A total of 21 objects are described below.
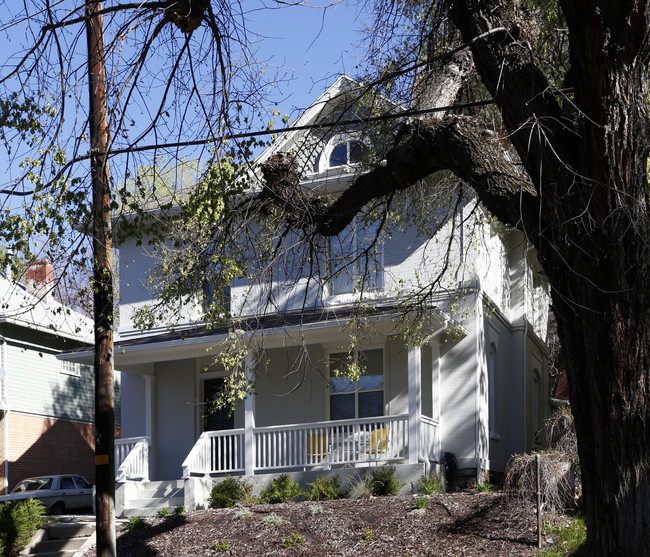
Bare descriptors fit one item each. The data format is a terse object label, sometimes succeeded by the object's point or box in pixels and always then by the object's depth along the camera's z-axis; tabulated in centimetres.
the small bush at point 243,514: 1434
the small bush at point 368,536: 1258
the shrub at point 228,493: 1603
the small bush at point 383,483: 1541
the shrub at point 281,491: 1575
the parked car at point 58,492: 2312
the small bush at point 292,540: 1285
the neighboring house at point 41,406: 2592
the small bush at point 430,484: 1502
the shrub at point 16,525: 1421
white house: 1711
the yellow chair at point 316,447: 1703
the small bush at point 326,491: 1543
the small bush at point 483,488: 1441
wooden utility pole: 988
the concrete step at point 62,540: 1445
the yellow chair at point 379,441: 1644
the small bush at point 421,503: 1340
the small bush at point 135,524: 1496
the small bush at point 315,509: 1391
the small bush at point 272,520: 1370
